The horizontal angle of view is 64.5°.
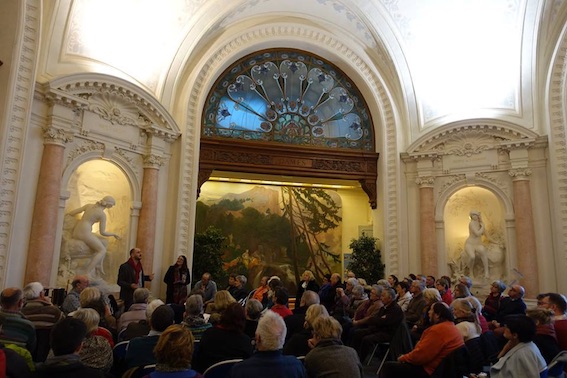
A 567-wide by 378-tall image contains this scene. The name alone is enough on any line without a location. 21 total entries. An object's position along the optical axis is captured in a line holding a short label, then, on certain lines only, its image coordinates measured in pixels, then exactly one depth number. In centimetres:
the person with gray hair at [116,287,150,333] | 501
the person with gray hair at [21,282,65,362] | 455
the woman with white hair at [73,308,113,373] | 329
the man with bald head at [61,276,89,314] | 536
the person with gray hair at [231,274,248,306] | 880
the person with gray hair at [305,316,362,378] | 334
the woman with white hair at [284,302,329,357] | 454
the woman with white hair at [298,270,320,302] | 905
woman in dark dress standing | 959
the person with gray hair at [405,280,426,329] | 687
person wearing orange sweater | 423
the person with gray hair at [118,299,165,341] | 437
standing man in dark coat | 801
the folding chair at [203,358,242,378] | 341
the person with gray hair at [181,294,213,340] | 447
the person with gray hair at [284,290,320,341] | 524
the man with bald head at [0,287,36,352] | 372
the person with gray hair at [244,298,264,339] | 534
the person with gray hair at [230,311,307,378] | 295
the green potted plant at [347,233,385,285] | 1252
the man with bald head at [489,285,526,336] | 656
